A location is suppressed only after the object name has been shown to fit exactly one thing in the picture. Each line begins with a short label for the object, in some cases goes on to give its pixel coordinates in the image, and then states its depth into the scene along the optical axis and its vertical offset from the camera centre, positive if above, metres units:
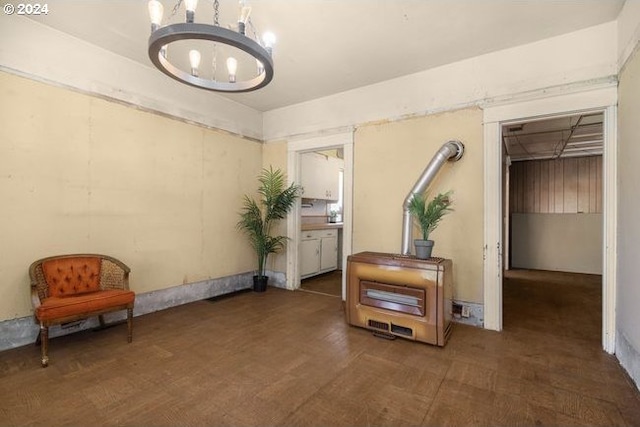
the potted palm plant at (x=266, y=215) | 4.57 -0.01
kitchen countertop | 5.26 -0.23
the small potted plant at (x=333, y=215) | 6.92 -0.01
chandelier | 1.63 +1.04
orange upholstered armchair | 2.35 -0.72
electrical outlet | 3.22 -1.04
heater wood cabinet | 2.67 -0.78
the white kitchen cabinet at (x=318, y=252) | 5.28 -0.72
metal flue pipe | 3.16 +0.42
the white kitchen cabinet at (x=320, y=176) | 5.38 +0.76
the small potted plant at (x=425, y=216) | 2.92 -0.01
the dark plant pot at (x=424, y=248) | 2.92 -0.33
